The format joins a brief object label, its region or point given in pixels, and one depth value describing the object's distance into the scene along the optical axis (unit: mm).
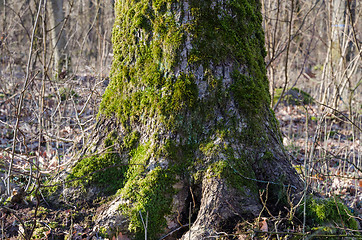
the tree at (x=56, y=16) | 8625
